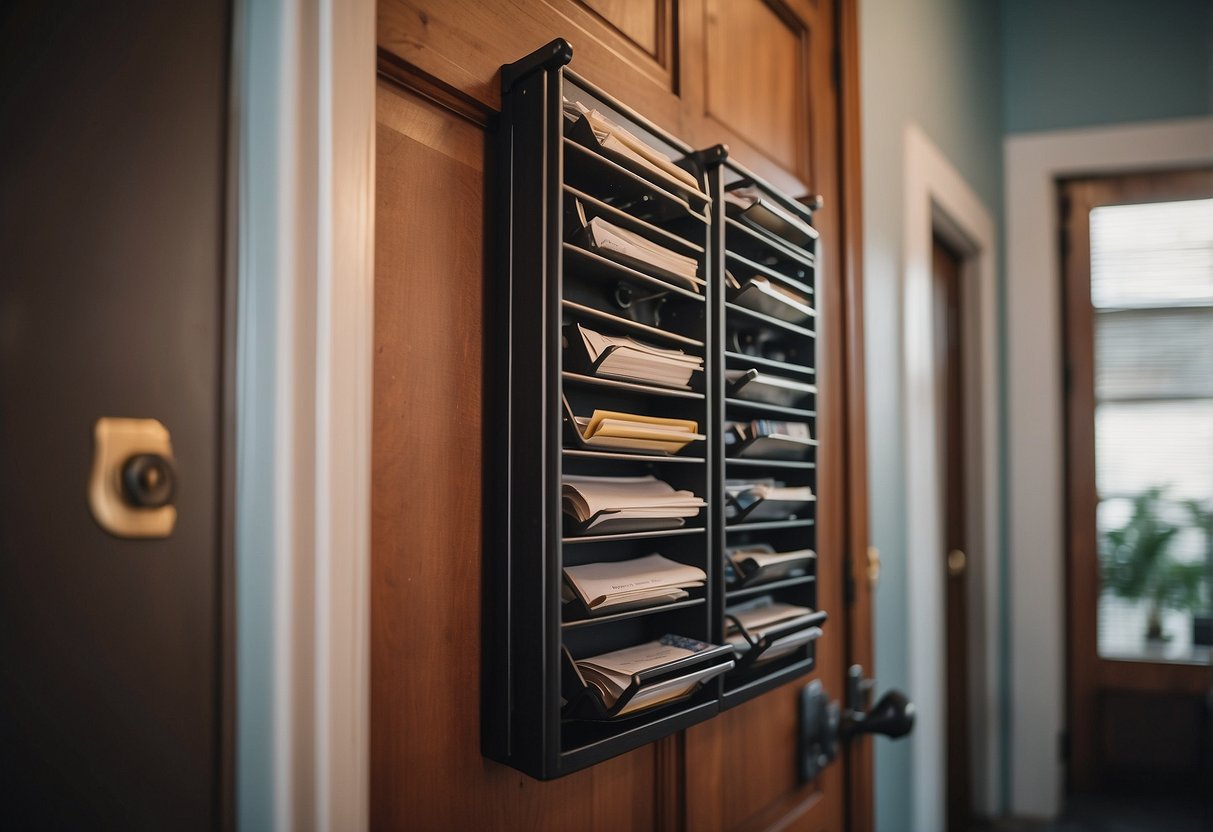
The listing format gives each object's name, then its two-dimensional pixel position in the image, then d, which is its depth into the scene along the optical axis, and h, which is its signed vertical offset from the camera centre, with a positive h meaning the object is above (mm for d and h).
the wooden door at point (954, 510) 2602 -199
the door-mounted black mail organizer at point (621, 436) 717 +12
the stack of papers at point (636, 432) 745 +15
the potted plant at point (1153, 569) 2811 -408
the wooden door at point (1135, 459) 2846 -13
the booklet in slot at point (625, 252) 750 +185
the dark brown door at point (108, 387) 474 +37
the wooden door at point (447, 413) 673 +30
